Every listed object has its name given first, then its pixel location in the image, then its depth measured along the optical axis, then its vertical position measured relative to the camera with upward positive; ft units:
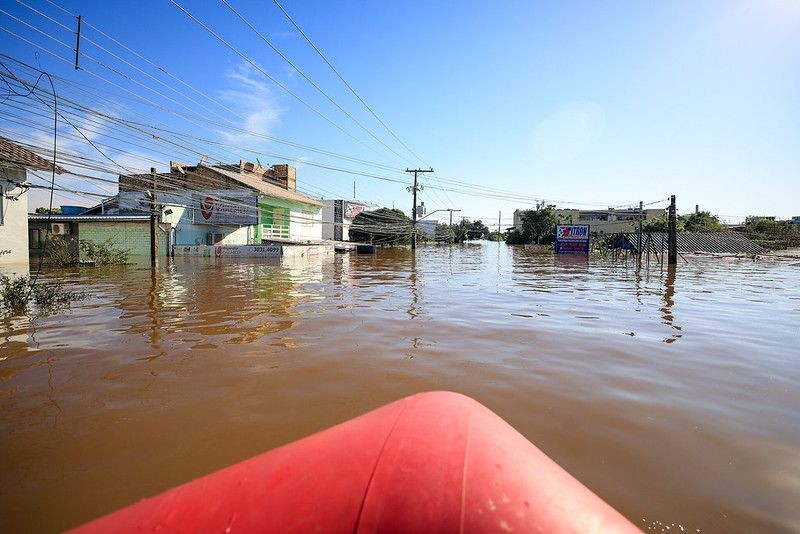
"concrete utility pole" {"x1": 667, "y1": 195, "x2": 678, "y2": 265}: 83.46 +1.20
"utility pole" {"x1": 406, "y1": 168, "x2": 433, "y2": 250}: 148.83 +5.94
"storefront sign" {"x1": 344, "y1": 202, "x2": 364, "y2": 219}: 191.93 +15.80
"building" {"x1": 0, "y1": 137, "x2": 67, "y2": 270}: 57.82 +4.65
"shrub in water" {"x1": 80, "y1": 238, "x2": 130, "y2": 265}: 73.00 -2.15
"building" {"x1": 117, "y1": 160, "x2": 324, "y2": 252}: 105.50 +9.18
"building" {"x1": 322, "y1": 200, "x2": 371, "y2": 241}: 177.27 +12.58
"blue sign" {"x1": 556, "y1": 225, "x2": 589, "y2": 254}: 127.54 +2.56
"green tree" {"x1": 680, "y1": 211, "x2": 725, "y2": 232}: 176.53 +11.77
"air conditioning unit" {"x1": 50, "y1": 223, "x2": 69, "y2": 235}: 90.88 +2.62
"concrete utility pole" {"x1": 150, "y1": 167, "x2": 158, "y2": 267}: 72.43 +1.40
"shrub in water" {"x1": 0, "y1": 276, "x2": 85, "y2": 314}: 30.19 -4.06
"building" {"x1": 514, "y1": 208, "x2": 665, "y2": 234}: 218.59 +17.60
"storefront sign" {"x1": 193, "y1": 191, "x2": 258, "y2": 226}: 107.14 +8.43
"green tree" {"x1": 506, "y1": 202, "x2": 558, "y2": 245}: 232.53 +12.04
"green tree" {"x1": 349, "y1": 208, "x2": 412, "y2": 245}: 184.24 +7.92
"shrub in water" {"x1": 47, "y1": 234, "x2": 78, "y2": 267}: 72.43 -2.08
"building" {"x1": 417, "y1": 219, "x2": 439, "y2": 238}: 408.40 +19.63
